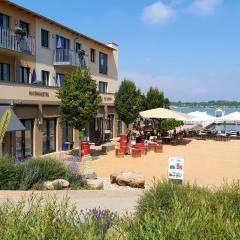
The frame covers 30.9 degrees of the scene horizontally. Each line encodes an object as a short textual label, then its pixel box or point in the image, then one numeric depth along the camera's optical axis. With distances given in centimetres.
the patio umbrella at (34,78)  2832
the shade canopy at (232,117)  4009
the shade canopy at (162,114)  3168
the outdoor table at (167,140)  3442
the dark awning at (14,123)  2061
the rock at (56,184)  1311
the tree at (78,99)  2348
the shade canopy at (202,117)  4394
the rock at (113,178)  1571
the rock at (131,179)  1497
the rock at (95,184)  1430
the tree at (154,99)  4297
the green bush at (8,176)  1316
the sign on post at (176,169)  1407
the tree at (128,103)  3344
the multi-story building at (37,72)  2338
